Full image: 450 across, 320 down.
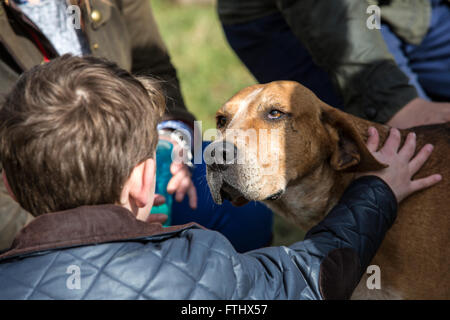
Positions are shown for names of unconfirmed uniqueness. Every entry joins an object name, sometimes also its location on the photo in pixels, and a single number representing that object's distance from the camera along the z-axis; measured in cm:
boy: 165
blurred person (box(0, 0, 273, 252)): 286
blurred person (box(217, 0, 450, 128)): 316
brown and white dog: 246
